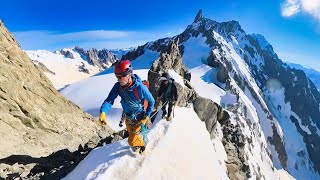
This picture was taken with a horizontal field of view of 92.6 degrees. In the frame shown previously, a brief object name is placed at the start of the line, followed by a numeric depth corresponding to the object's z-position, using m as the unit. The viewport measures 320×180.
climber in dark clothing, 7.10
